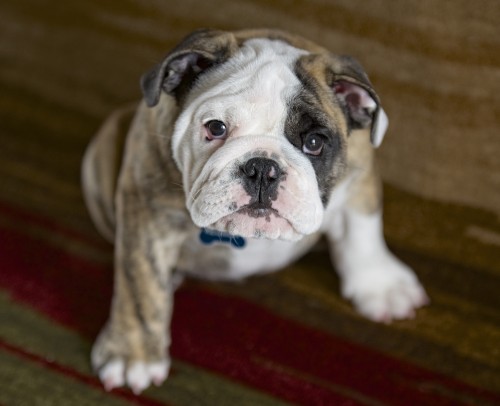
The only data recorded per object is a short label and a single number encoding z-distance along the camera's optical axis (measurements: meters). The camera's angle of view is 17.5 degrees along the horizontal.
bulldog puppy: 1.04
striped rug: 1.13
